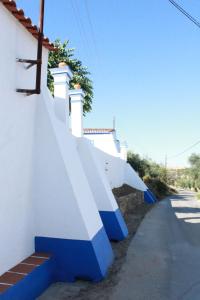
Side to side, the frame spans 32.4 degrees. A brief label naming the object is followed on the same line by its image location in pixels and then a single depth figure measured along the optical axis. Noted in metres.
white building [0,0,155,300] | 5.79
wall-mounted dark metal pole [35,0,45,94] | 6.36
